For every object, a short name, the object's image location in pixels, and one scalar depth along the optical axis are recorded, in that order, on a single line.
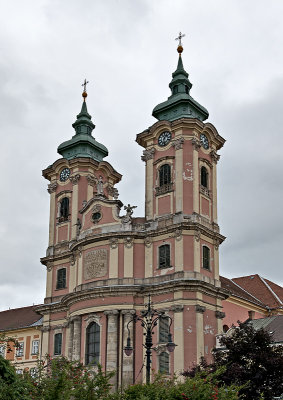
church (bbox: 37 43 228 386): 39.56
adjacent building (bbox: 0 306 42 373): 53.38
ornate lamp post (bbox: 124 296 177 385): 24.12
